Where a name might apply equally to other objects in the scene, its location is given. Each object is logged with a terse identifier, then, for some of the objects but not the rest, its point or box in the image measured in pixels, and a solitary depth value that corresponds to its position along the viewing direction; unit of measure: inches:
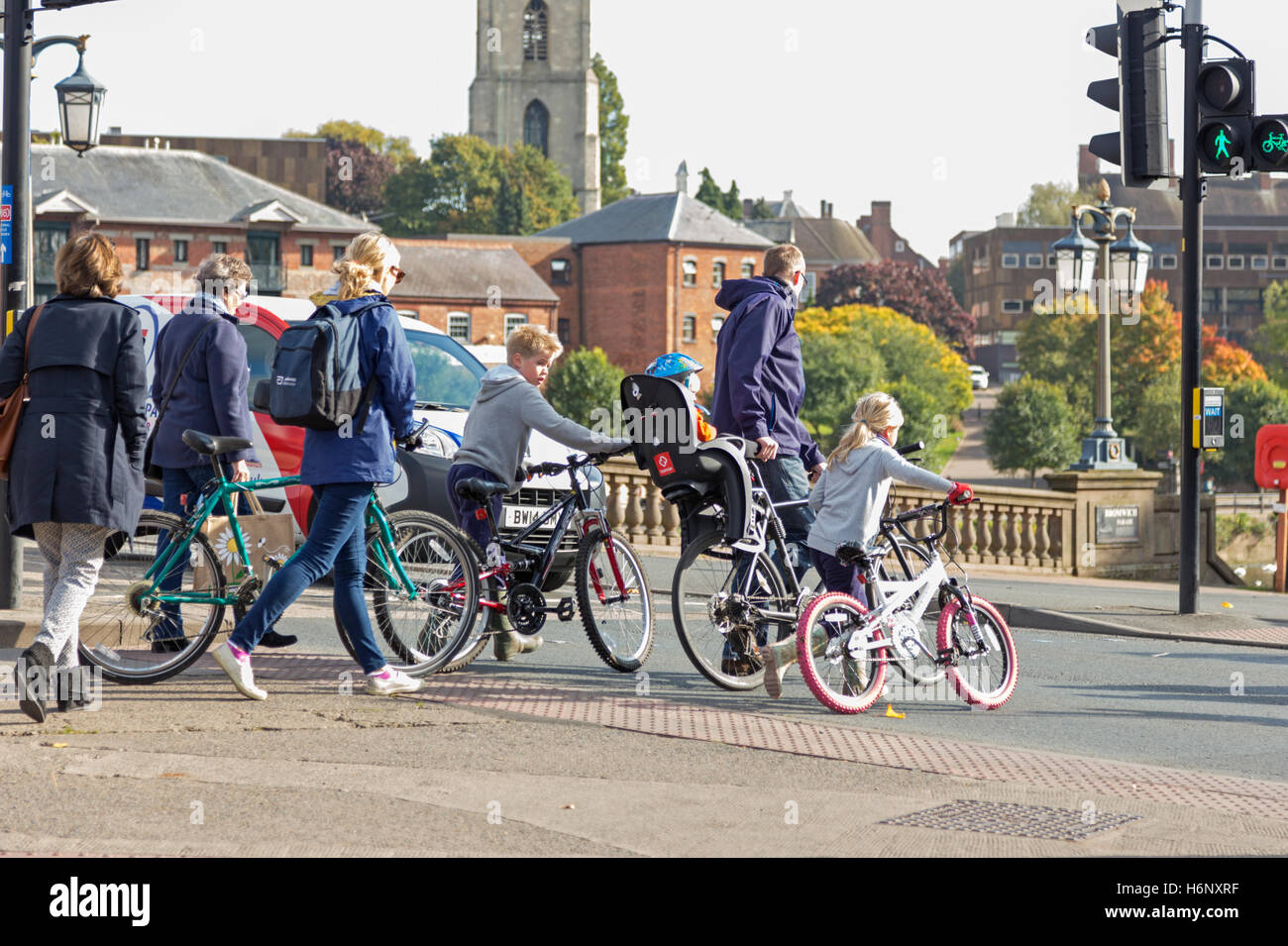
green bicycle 296.7
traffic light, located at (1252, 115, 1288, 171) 453.4
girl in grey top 317.1
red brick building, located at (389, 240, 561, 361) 3673.7
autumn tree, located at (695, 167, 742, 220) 5255.9
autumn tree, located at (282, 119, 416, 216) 4350.6
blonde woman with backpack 284.4
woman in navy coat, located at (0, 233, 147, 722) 265.3
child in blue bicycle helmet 322.0
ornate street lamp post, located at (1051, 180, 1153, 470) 804.0
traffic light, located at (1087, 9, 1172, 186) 444.5
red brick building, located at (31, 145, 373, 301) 2886.3
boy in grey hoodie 323.3
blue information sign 358.0
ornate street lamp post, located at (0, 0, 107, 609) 357.4
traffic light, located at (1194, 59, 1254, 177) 458.9
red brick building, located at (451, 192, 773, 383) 3873.0
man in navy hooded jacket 329.4
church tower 4771.2
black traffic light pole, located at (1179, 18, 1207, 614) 481.7
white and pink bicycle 303.6
